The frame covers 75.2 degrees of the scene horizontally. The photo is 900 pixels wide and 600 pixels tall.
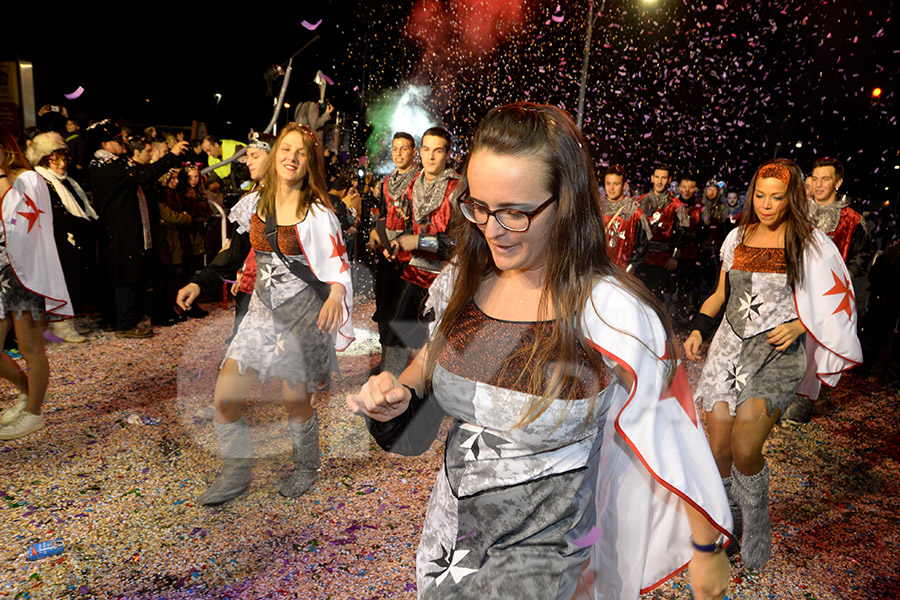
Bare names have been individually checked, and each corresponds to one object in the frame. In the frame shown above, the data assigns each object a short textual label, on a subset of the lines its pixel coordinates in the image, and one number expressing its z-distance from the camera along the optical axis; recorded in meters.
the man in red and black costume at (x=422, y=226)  4.77
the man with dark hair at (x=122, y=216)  6.56
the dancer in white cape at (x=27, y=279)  3.85
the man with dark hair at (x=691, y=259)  9.23
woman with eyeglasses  1.45
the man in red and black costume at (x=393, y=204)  5.29
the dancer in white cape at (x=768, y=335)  3.07
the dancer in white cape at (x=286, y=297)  3.36
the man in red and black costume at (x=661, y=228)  8.34
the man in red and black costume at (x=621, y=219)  7.34
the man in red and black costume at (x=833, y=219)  5.52
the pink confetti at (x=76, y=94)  11.31
